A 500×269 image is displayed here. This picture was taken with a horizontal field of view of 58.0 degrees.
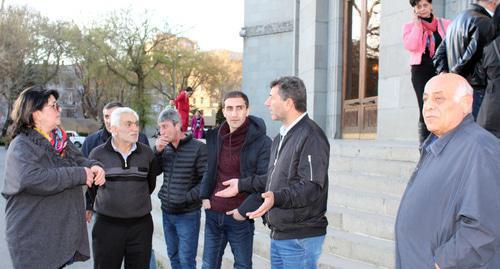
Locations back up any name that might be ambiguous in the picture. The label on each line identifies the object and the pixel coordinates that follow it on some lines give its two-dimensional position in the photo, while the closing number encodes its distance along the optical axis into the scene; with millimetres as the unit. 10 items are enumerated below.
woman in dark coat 3342
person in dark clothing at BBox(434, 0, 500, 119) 3635
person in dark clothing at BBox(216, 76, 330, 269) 3094
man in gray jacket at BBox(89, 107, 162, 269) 4086
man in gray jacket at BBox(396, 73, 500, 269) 1957
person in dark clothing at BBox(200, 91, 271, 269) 4176
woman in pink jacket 5059
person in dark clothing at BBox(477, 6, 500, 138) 3357
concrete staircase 4707
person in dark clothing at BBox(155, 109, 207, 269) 4688
